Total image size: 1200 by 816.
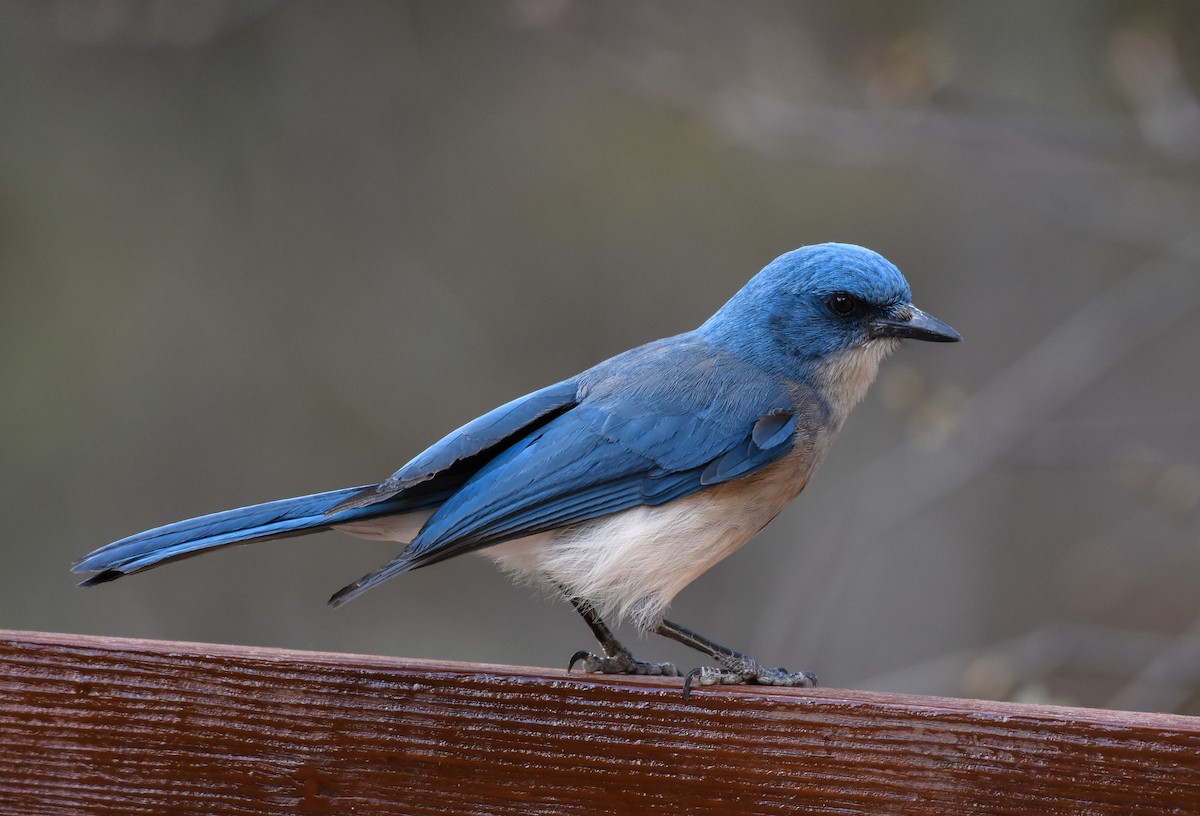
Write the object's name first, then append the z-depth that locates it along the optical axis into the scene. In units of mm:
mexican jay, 5941
